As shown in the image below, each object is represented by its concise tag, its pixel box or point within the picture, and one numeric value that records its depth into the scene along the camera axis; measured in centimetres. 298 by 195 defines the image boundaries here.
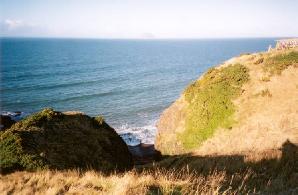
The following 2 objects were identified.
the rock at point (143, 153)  3109
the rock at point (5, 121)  3980
